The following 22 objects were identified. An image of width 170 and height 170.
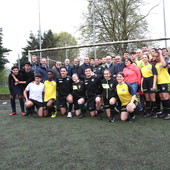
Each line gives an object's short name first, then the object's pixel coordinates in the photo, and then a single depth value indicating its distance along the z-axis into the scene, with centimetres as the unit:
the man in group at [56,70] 552
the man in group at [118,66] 497
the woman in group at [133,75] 451
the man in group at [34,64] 589
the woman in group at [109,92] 430
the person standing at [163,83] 419
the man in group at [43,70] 558
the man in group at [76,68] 550
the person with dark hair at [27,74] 530
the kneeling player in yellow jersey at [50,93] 505
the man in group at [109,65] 505
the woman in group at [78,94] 486
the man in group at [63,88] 506
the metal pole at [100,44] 556
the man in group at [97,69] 540
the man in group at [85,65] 552
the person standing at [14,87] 524
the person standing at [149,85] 430
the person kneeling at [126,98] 411
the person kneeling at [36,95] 502
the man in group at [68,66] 563
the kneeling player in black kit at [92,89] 473
